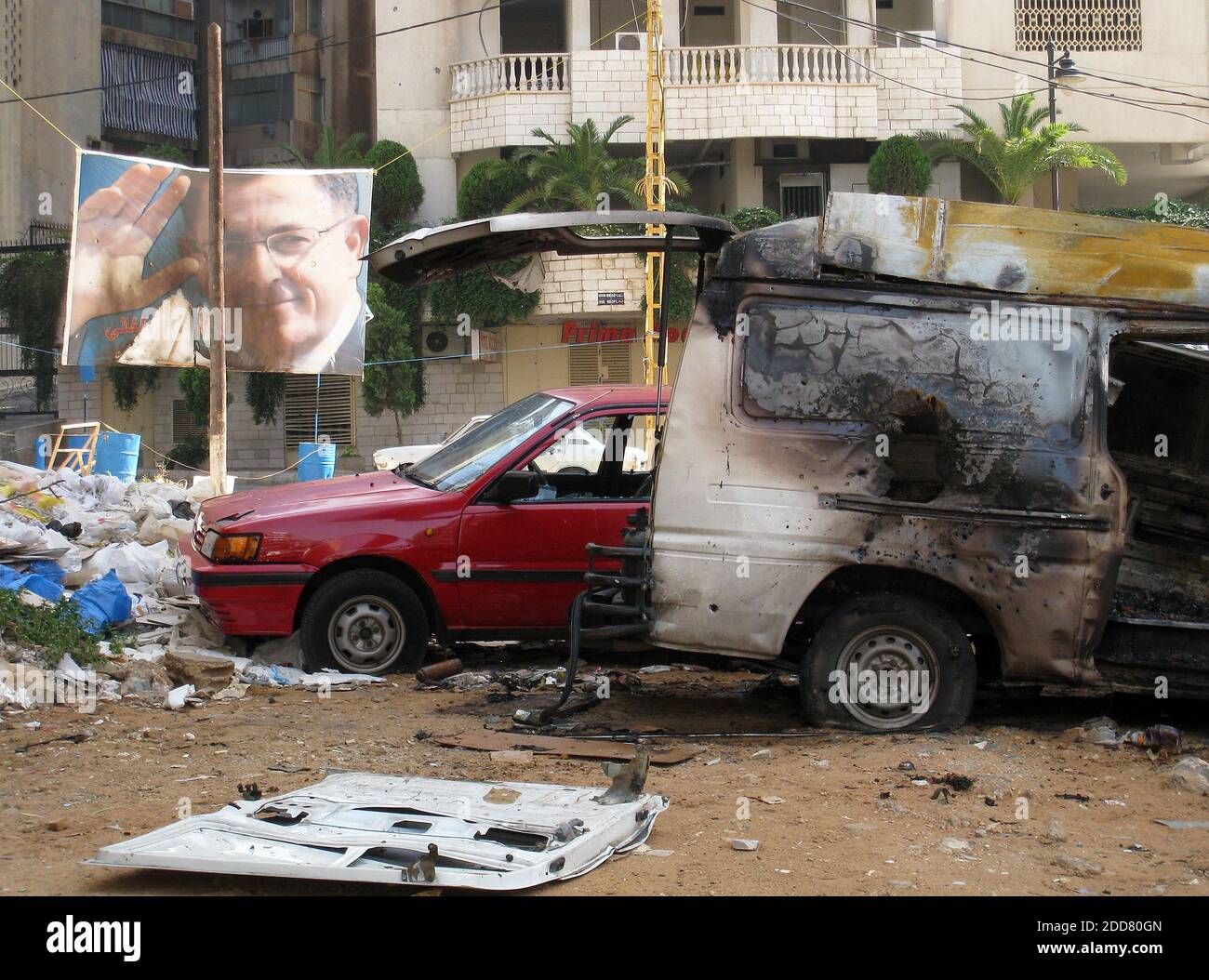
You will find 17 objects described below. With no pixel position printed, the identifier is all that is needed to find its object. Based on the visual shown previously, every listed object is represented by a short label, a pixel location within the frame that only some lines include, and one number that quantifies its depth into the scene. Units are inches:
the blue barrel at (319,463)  812.6
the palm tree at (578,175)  1111.6
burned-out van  231.6
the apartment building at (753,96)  1158.3
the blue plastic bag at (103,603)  339.9
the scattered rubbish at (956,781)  207.0
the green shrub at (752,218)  1126.2
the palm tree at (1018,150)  1091.3
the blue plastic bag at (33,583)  343.9
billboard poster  927.7
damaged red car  294.8
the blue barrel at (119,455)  759.1
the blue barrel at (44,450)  830.5
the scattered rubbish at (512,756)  229.5
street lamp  997.8
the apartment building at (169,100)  1246.3
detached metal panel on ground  154.1
